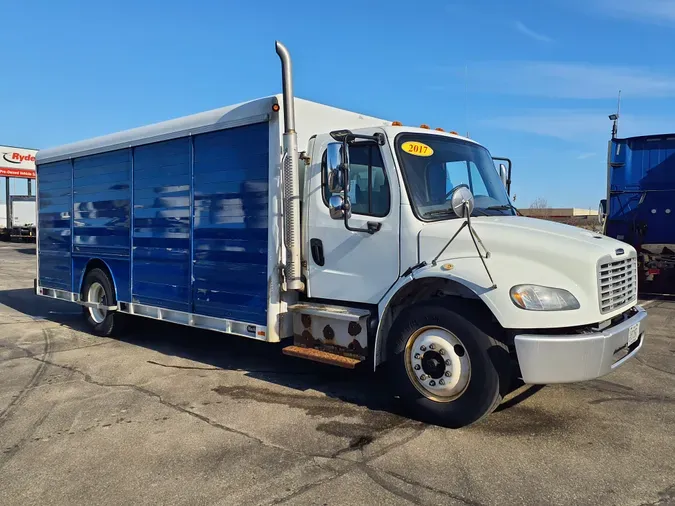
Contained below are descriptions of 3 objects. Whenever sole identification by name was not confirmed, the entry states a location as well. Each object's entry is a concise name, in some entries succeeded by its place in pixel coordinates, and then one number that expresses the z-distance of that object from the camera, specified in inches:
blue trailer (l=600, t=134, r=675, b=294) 492.7
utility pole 682.2
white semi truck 174.7
